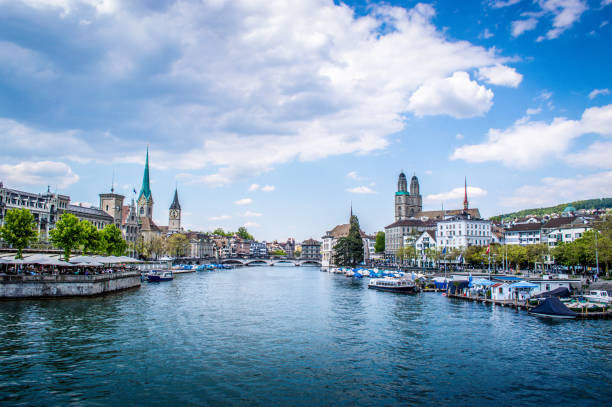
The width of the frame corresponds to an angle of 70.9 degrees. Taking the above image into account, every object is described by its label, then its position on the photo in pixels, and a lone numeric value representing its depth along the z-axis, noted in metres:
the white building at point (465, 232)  129.50
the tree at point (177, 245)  157.88
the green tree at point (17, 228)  55.91
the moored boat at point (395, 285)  69.62
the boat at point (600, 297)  47.48
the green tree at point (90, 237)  66.00
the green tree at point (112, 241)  81.88
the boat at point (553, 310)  41.62
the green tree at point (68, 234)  61.19
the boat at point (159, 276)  86.19
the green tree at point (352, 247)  142.00
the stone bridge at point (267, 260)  185.10
